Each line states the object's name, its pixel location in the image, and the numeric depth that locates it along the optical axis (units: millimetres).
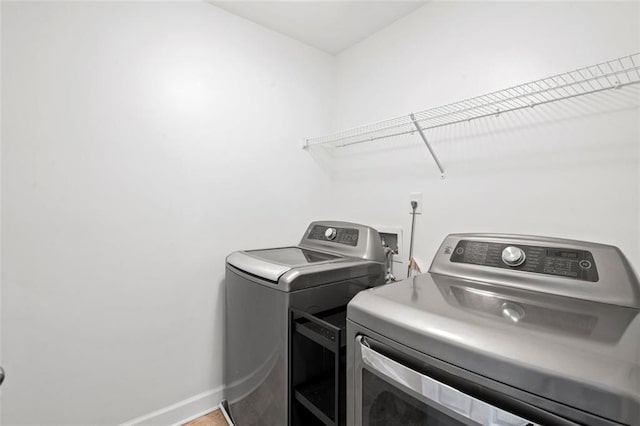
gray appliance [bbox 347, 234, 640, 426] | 504
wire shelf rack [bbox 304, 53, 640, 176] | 1030
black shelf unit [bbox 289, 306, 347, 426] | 925
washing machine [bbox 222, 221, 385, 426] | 1129
